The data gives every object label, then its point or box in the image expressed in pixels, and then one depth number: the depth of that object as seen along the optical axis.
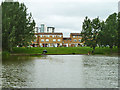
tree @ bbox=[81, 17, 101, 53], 90.50
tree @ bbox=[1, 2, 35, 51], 60.89
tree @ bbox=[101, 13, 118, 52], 83.68
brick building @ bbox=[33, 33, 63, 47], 151.38
